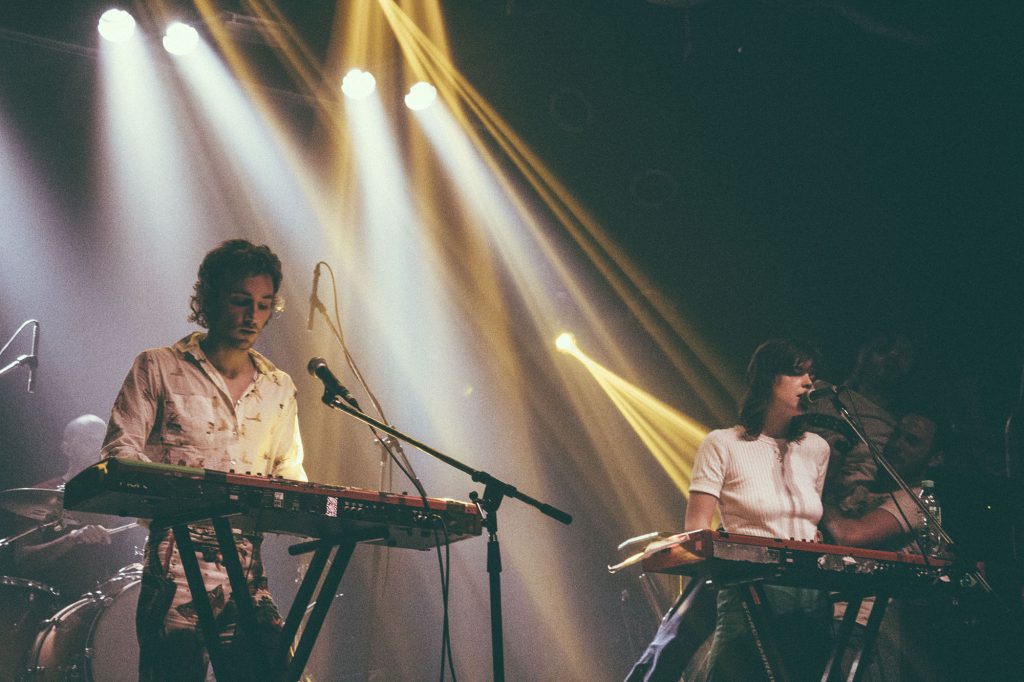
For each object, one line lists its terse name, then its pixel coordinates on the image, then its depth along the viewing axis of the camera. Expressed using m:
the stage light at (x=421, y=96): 7.54
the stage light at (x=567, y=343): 8.43
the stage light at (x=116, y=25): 6.84
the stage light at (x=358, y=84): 7.56
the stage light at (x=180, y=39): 7.03
